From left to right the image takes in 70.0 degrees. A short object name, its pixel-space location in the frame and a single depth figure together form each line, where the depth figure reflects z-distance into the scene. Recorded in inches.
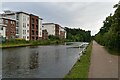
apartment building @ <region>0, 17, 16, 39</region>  1056.9
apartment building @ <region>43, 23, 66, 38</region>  2066.8
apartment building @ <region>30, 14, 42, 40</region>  1399.6
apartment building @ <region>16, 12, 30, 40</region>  1271.5
